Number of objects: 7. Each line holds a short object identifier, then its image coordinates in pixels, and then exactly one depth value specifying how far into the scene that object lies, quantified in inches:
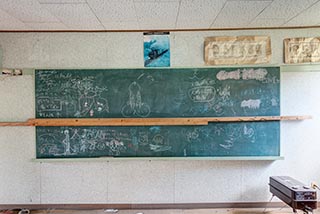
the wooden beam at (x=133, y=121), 142.2
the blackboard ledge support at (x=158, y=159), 142.9
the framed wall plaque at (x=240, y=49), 143.9
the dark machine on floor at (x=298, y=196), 118.8
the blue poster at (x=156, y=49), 143.9
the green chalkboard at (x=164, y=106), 144.2
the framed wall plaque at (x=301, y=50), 143.9
